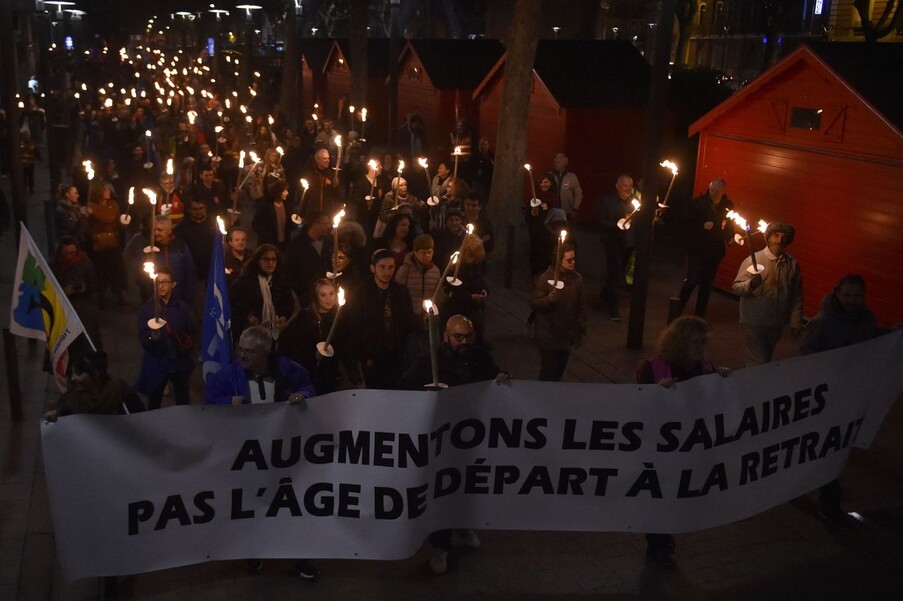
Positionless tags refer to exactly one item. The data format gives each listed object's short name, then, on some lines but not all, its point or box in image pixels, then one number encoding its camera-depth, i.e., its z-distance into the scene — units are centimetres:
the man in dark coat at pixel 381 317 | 748
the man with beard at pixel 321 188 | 1220
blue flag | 580
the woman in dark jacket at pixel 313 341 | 696
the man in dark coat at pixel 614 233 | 1212
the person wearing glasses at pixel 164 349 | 716
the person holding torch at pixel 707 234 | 1127
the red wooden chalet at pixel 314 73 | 3728
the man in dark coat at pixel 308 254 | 943
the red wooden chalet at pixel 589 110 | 1941
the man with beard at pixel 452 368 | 595
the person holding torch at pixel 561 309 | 786
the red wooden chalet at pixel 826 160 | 1108
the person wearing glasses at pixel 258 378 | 555
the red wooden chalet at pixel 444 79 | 2664
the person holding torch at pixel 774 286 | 826
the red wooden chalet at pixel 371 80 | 3198
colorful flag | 580
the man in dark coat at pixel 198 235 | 1026
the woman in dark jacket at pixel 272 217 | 1111
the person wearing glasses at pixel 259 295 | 796
